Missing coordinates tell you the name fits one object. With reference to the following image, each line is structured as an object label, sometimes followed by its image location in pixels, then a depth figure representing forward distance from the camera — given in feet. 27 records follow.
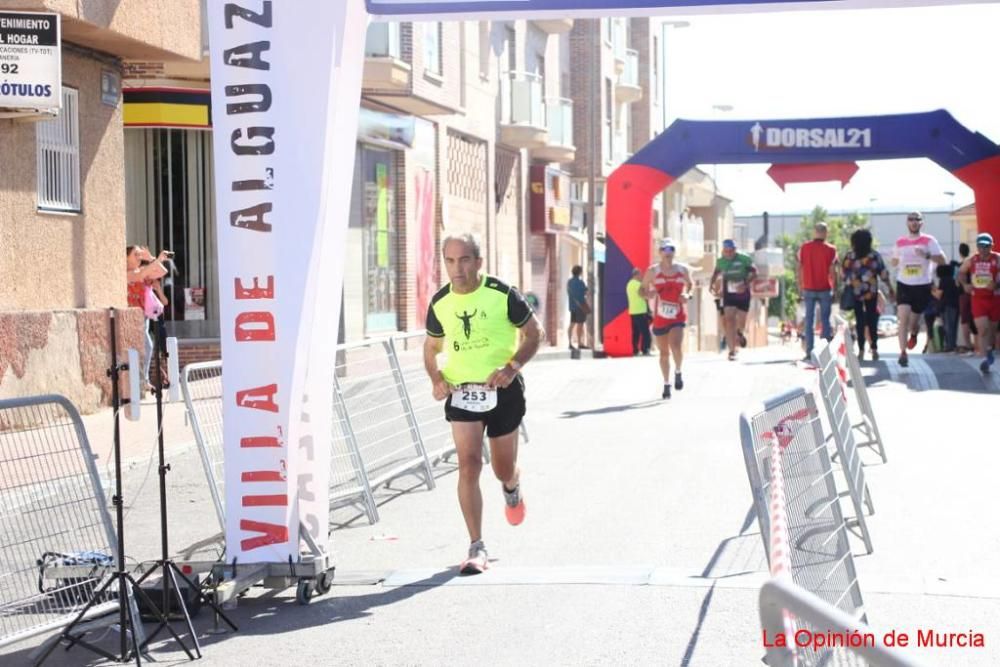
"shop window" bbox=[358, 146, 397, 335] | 96.32
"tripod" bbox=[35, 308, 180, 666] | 22.17
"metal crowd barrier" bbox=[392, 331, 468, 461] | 42.83
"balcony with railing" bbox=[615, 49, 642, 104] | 181.68
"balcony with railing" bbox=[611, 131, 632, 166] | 177.17
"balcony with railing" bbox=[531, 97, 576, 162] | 140.77
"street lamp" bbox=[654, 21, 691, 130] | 187.73
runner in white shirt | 69.67
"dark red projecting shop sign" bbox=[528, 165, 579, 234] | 143.84
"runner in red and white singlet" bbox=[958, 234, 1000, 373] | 66.95
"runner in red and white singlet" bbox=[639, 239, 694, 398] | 59.26
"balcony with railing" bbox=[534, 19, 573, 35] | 139.54
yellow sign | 146.92
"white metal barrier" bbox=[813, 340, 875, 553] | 29.27
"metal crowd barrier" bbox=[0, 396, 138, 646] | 22.52
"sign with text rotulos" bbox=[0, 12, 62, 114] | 53.01
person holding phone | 66.54
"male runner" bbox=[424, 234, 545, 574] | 29.12
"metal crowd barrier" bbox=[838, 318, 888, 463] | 41.86
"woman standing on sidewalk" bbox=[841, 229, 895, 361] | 68.74
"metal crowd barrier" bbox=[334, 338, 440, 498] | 37.70
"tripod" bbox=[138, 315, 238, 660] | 22.56
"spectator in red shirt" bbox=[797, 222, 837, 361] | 69.26
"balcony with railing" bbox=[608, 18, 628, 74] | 175.73
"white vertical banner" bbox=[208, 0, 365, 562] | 25.61
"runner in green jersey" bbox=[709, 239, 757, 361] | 73.10
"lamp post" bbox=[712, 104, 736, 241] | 203.62
